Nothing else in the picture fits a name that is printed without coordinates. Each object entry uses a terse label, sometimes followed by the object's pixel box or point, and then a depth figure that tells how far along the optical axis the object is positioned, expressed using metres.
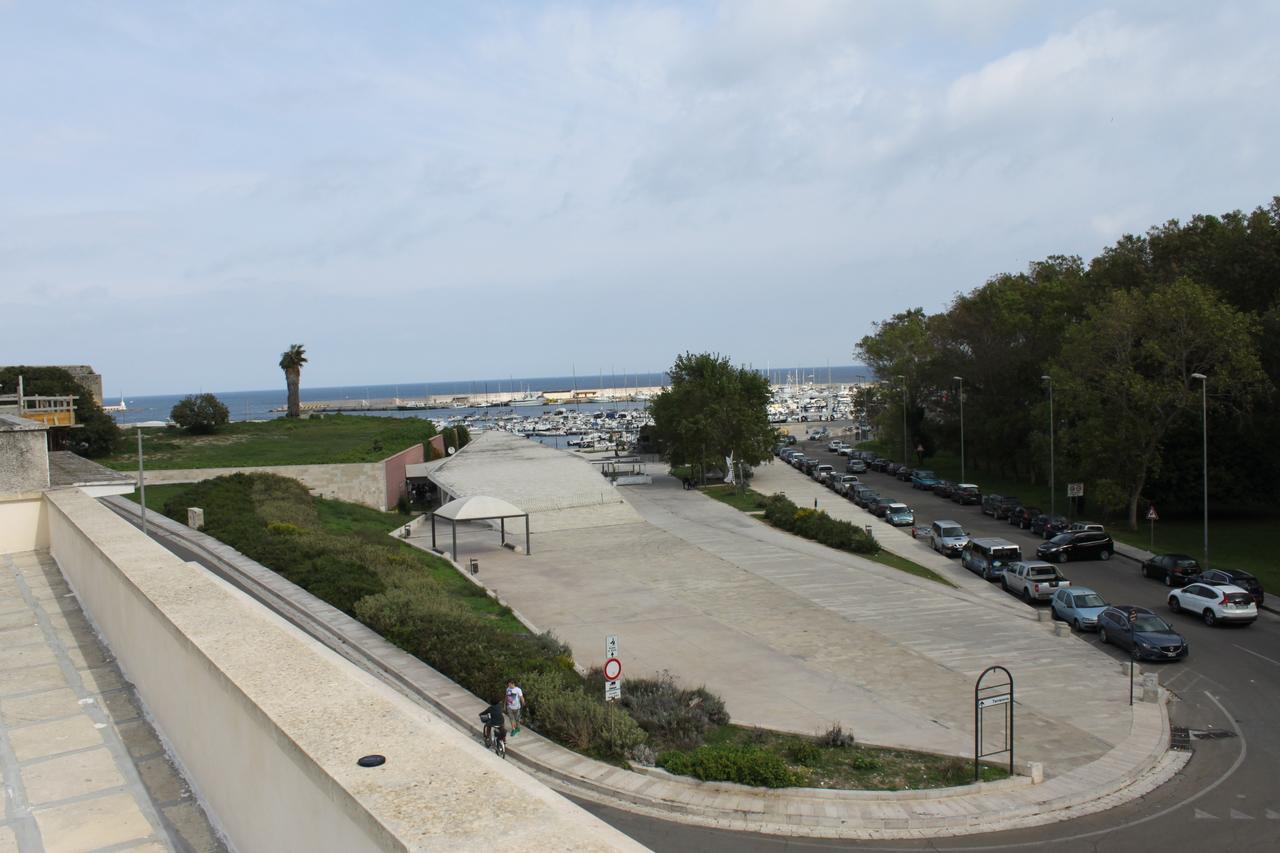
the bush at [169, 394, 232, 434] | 64.31
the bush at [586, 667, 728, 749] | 15.96
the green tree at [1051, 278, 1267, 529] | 39.62
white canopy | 36.59
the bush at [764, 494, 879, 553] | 38.38
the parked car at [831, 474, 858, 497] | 57.94
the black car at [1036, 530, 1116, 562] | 36.44
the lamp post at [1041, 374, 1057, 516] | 45.78
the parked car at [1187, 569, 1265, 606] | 28.19
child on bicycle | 14.63
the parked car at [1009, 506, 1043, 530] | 45.25
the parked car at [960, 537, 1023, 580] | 33.82
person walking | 15.59
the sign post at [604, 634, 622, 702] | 16.02
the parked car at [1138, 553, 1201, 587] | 30.94
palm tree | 82.81
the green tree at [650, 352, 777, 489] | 60.28
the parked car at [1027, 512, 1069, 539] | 41.31
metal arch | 14.45
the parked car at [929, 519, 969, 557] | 38.50
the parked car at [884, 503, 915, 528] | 47.22
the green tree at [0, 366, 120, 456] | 49.44
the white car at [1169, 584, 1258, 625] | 25.66
